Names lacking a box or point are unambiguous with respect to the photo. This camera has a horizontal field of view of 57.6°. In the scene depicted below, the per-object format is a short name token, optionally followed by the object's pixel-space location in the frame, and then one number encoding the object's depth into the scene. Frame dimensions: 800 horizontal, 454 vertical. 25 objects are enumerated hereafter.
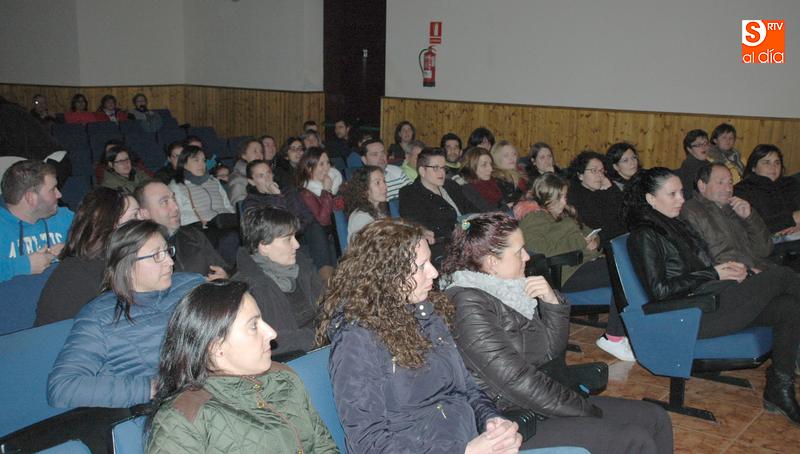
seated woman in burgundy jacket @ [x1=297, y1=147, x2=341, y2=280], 5.17
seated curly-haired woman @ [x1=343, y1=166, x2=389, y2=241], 4.72
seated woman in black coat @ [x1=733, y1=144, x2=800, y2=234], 5.64
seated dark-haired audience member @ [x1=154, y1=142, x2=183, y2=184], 6.14
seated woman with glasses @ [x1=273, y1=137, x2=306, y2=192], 7.11
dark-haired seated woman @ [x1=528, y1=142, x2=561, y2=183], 6.85
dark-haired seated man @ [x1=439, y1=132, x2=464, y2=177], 7.92
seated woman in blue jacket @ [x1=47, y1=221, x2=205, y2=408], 2.29
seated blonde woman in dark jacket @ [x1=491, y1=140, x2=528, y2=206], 6.37
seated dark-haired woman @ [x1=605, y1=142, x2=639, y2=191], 5.84
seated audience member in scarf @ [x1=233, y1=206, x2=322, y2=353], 3.02
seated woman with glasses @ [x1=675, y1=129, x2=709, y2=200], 6.85
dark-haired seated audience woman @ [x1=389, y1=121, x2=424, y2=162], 9.25
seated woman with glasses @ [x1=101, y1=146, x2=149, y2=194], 5.94
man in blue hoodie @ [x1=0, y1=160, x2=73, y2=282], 3.56
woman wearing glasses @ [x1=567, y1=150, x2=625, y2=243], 5.19
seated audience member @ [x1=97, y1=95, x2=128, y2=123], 12.02
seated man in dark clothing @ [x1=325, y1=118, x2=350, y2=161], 9.99
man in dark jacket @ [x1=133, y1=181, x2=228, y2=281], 3.65
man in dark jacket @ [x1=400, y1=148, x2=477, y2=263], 5.32
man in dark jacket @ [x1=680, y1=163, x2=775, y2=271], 4.35
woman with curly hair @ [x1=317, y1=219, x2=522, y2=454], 2.02
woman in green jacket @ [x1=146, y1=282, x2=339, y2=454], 1.68
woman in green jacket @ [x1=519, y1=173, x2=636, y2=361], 4.48
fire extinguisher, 11.09
